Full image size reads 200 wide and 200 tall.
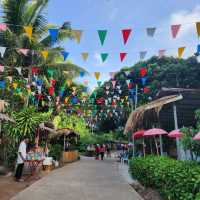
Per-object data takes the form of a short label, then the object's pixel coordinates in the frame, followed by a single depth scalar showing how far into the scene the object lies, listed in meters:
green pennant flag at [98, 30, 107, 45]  8.82
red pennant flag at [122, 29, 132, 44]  8.81
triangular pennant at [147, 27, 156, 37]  8.78
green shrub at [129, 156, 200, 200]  4.43
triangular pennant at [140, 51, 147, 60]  10.60
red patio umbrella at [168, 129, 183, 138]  8.42
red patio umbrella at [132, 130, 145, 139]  12.08
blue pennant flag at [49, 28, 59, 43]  9.26
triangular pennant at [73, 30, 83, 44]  9.56
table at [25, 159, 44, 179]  10.74
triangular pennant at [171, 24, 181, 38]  8.38
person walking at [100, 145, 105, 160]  25.83
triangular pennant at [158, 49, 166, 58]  10.49
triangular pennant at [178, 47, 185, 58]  9.60
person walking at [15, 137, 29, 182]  9.23
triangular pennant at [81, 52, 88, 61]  11.20
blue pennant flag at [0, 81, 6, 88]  13.79
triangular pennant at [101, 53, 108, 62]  10.60
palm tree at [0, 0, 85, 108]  14.86
